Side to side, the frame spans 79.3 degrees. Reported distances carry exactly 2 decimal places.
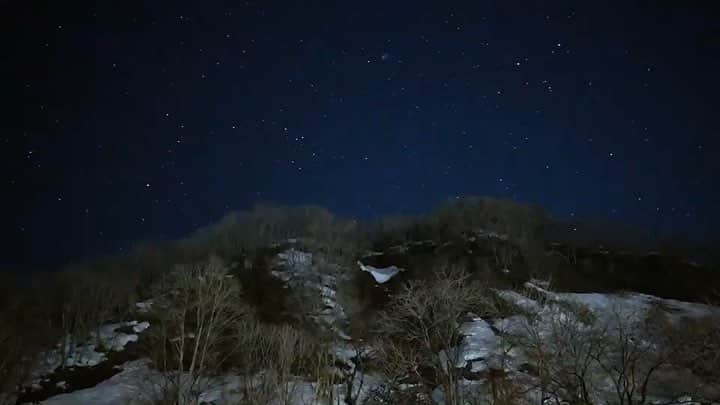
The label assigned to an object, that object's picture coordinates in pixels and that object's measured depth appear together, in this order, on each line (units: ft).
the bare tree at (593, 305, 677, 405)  125.80
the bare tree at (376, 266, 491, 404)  73.72
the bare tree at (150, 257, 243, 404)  86.53
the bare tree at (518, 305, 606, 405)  64.28
